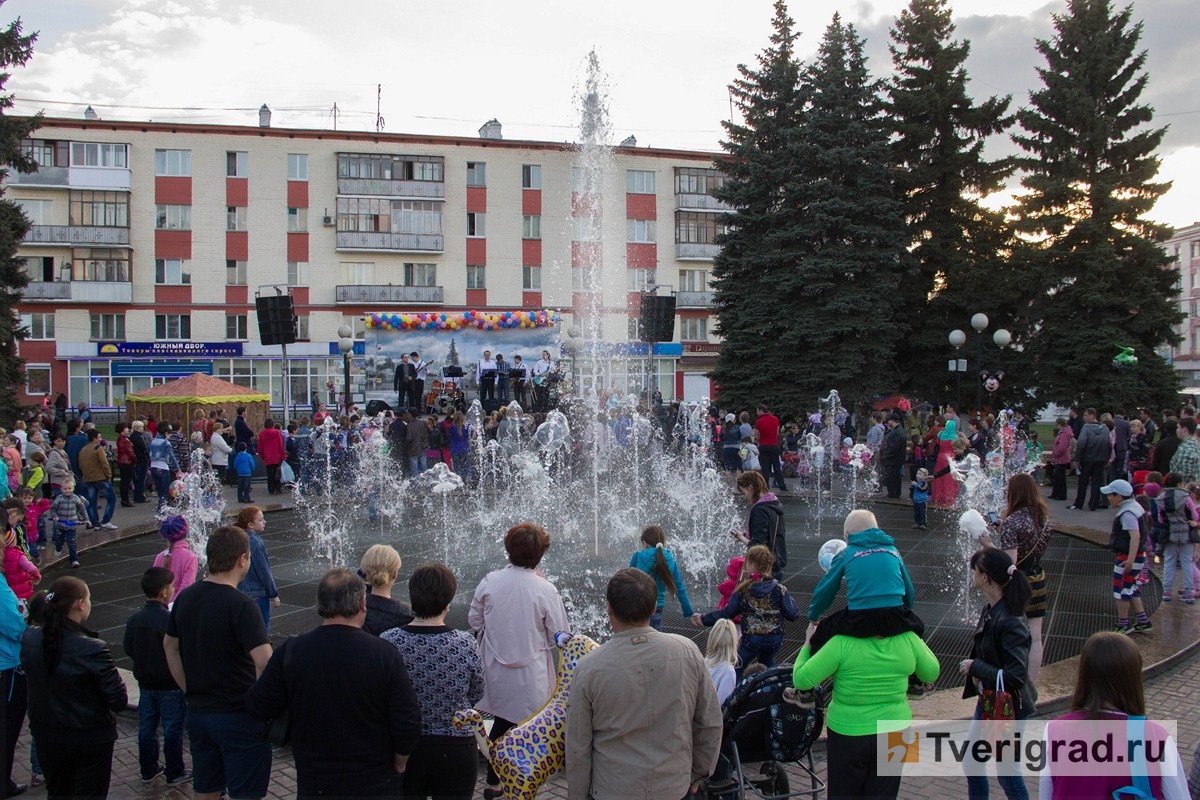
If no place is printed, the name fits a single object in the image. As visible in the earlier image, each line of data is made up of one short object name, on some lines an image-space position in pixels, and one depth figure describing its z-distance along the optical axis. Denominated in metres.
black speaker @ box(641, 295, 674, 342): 28.34
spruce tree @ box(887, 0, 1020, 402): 28.25
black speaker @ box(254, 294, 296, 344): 21.92
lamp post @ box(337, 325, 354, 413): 26.20
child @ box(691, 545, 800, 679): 5.33
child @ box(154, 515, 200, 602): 5.95
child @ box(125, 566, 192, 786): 4.77
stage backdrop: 40.53
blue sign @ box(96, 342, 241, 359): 42.06
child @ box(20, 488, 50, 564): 9.28
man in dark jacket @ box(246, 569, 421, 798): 3.32
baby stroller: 4.15
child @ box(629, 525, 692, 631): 6.29
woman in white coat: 4.37
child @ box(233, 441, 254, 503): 17.08
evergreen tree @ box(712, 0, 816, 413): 28.02
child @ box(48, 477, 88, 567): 11.27
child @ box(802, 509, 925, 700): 3.93
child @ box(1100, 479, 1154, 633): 7.88
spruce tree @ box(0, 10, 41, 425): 22.92
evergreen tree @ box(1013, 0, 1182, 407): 26.39
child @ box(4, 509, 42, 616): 6.59
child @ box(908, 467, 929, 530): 13.23
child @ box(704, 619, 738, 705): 4.43
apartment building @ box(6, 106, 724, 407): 42.12
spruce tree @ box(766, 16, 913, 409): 27.05
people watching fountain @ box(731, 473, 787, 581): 6.96
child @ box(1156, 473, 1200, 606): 8.73
